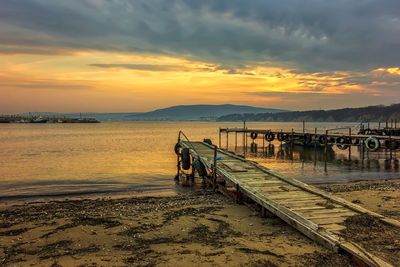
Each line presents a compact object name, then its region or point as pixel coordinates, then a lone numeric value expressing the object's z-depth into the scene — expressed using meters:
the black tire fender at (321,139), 36.12
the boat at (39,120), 174.65
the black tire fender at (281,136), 43.75
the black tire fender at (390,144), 25.95
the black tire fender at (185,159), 18.72
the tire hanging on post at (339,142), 34.53
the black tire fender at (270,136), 45.75
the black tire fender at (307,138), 39.44
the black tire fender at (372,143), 26.83
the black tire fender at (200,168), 16.45
